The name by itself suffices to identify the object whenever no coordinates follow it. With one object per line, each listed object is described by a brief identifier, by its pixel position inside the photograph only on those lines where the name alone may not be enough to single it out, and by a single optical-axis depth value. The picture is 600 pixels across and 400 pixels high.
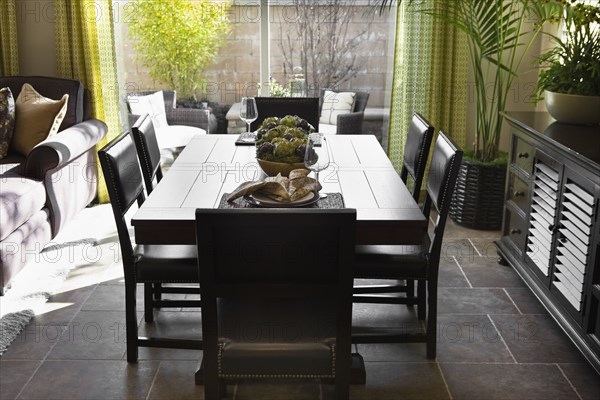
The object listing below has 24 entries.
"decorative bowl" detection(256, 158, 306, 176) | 2.75
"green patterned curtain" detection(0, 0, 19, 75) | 4.66
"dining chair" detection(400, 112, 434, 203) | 3.10
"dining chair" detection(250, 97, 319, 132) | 3.98
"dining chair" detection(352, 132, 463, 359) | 2.60
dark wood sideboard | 2.67
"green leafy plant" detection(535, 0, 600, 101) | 3.18
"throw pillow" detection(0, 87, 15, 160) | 4.15
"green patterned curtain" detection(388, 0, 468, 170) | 4.70
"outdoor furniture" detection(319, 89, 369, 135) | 4.93
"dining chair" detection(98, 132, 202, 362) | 2.57
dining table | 2.30
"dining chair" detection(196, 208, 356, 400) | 1.84
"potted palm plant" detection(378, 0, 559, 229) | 4.30
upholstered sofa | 3.42
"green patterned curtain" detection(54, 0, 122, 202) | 4.68
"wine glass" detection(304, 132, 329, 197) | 2.56
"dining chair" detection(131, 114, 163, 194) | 3.08
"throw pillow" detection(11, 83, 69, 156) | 4.22
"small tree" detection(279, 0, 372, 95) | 4.84
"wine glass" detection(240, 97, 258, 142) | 3.38
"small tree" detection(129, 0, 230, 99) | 4.91
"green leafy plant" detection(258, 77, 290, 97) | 5.02
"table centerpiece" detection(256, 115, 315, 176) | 2.74
